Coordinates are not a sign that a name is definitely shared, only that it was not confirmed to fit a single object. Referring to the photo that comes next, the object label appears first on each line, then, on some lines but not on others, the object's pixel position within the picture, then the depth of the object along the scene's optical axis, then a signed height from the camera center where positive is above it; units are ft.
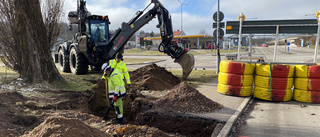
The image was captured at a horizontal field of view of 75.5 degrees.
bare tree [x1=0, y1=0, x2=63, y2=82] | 24.99 +1.64
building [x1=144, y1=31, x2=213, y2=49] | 203.76 +14.80
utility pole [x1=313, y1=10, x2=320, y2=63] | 27.25 +1.54
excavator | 32.27 +2.56
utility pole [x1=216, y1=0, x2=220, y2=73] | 40.16 +5.77
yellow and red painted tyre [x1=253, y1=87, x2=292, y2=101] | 21.80 -4.38
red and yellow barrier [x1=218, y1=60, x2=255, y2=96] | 23.20 -2.75
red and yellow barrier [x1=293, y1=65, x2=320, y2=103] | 20.89 -3.10
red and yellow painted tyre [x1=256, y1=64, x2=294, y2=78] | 21.76 -1.79
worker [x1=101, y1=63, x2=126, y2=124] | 17.02 -2.89
